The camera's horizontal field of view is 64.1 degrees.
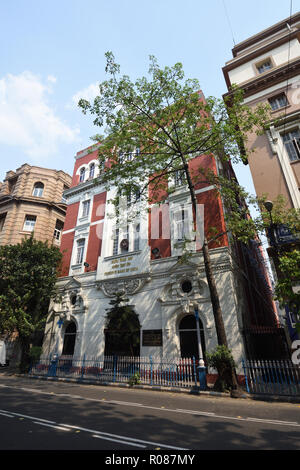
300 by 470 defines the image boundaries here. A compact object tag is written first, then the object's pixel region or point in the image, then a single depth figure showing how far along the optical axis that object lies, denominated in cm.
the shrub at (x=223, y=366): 995
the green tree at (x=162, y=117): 1236
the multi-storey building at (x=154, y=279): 1362
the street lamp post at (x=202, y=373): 1048
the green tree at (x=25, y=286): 1652
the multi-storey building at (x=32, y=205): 2612
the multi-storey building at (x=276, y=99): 1506
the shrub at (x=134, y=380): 1191
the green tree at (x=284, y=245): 797
